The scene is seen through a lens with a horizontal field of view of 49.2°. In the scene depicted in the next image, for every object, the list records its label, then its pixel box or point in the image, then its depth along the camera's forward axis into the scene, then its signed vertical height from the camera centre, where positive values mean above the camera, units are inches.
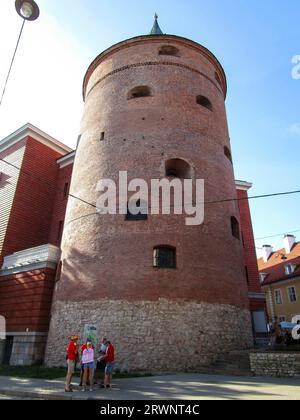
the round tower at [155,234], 466.9 +180.8
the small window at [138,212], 536.1 +214.4
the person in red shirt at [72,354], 305.2 -1.6
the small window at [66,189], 810.2 +374.8
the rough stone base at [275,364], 386.3 -8.4
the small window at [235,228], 617.2 +223.1
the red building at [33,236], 578.2 +247.4
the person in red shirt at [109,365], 319.0 -10.8
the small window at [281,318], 1207.6 +131.2
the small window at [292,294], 1164.5 +205.5
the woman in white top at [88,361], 310.6 -7.4
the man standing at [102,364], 343.3 -10.8
